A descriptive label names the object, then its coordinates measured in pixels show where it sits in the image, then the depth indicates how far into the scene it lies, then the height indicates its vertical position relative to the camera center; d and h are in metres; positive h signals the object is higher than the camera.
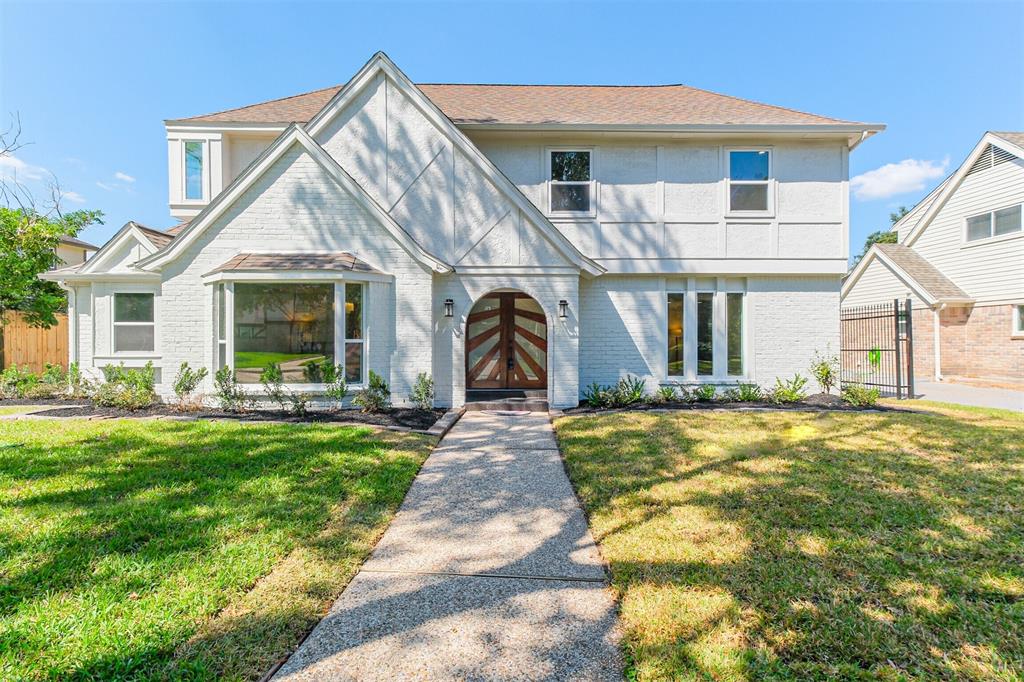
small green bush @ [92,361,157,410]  8.59 -0.90
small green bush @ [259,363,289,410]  8.55 -0.77
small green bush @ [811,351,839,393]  10.69 -0.69
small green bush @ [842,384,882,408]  9.53 -1.19
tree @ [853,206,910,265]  47.16 +12.34
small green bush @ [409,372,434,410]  8.88 -0.99
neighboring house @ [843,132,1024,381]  14.52 +2.65
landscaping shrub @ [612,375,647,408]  9.89 -1.11
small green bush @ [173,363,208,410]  8.54 -0.78
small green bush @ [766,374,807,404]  10.17 -1.15
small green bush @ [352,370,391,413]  8.49 -1.03
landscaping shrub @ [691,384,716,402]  10.52 -1.24
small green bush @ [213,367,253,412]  8.50 -0.92
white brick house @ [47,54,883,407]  8.71 +2.21
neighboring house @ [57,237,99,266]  21.31 +4.86
